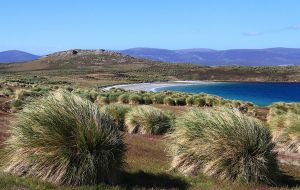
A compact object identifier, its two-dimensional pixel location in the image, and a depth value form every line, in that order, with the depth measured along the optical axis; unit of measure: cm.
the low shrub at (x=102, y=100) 4341
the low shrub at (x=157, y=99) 4859
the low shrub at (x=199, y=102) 4633
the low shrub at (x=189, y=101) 4724
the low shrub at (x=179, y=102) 4769
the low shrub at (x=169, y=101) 4680
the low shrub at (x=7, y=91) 4456
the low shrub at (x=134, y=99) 4628
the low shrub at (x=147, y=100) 4704
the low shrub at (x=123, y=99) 4594
